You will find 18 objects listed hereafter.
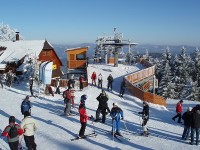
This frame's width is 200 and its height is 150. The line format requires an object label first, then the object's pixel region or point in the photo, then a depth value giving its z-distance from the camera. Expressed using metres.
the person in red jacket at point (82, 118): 9.41
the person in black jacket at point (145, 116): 10.16
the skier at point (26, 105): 10.93
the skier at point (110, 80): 20.47
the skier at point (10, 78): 19.87
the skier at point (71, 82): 18.84
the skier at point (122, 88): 19.51
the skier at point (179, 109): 13.41
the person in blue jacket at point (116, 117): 9.72
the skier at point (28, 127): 7.53
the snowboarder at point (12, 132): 7.12
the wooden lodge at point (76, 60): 30.70
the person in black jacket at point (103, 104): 11.27
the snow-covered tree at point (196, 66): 45.88
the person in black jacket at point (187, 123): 9.47
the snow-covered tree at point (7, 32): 59.10
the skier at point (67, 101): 12.23
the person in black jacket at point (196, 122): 9.18
